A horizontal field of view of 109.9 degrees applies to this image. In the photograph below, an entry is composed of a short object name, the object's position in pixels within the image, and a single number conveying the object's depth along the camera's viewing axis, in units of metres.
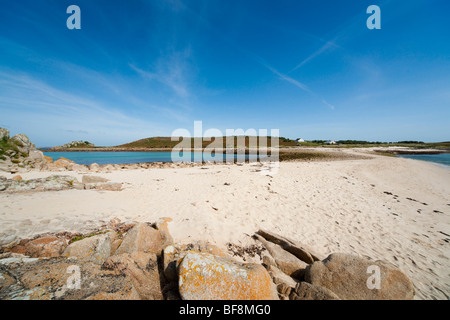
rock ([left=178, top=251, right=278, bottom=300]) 2.43
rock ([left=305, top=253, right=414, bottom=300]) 3.02
